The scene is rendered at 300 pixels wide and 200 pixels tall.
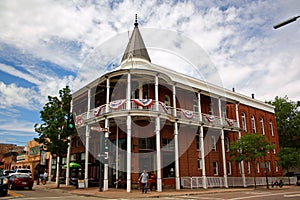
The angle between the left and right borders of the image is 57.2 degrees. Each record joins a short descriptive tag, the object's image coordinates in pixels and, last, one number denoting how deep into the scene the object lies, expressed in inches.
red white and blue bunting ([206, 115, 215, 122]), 1045.8
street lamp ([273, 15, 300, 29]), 317.5
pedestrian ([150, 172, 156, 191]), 836.0
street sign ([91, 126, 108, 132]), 742.5
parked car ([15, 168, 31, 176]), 1257.5
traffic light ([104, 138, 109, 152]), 779.4
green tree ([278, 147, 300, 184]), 1221.1
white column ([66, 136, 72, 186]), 1054.7
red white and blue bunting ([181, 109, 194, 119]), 960.9
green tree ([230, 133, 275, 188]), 1005.2
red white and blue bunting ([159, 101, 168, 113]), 878.2
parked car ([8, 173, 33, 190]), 819.4
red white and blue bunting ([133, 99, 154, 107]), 831.4
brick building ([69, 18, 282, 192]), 861.8
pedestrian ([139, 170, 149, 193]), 734.5
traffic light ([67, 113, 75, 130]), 640.4
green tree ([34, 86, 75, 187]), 938.1
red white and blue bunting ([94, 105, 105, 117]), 900.6
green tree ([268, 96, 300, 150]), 1798.7
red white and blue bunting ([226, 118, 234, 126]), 1125.1
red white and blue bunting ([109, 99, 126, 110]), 834.2
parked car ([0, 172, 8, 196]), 606.2
